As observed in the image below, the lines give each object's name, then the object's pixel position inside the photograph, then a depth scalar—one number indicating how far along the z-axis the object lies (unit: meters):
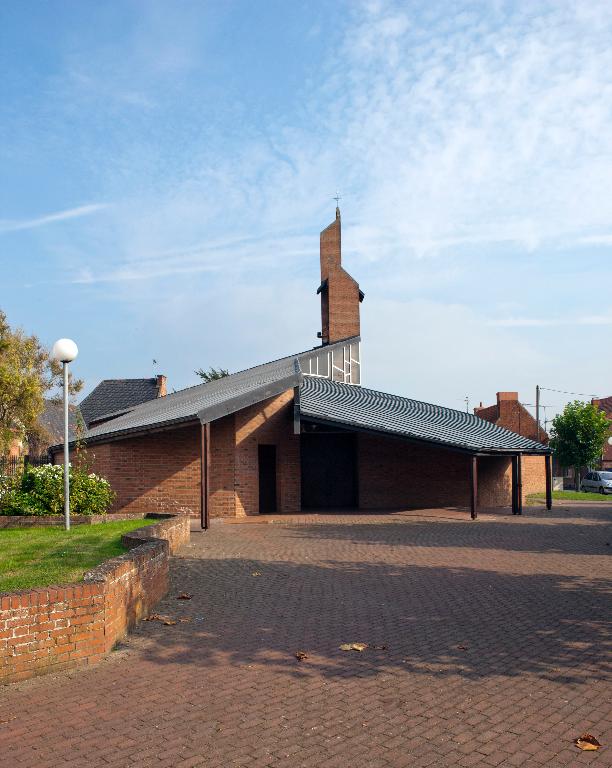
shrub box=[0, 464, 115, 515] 14.42
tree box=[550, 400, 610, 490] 48.03
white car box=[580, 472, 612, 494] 41.47
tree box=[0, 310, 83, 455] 15.84
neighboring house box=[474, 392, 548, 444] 51.22
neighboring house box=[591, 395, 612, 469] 58.51
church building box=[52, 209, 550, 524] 19.00
